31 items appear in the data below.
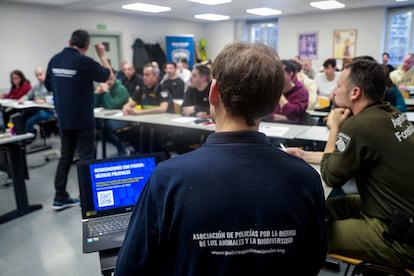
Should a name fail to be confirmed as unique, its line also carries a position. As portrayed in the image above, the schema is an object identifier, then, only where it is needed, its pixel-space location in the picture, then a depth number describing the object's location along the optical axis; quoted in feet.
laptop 4.03
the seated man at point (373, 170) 4.40
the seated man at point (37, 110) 16.33
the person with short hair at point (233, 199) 2.20
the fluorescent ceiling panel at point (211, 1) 22.43
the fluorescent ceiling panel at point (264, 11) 27.30
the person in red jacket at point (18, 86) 18.93
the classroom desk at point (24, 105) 15.43
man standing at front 8.83
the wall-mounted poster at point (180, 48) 31.60
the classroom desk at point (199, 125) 8.78
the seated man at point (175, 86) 16.35
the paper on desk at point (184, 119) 11.08
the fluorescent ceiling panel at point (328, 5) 24.02
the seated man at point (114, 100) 13.74
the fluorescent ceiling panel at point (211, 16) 29.73
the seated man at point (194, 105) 11.82
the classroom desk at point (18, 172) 9.27
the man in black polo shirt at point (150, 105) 12.82
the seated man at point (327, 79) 16.39
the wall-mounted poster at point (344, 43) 28.12
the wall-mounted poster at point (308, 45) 29.98
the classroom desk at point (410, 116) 10.68
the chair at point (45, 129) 16.06
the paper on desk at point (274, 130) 8.84
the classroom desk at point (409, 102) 14.84
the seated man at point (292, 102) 10.44
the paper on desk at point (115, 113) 12.44
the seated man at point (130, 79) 15.37
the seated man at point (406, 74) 18.97
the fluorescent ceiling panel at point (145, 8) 24.00
